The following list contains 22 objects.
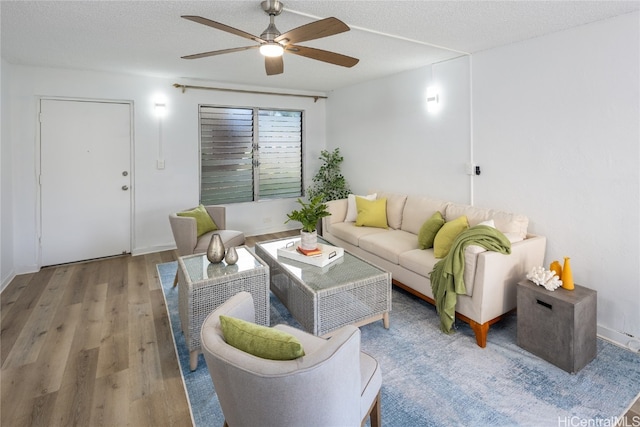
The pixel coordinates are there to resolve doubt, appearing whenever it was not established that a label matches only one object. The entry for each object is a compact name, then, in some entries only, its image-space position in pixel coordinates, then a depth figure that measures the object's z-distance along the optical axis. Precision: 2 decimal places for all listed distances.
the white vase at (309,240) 2.97
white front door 4.01
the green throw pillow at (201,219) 3.70
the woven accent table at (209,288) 2.17
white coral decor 2.24
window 5.01
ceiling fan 1.92
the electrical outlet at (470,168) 3.50
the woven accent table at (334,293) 2.35
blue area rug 1.79
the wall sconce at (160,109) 4.43
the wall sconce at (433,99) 3.80
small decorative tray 2.80
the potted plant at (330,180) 5.49
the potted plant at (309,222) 2.95
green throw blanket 2.46
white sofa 2.42
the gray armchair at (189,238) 3.45
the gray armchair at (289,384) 1.07
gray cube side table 2.09
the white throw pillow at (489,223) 2.77
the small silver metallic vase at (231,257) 2.52
